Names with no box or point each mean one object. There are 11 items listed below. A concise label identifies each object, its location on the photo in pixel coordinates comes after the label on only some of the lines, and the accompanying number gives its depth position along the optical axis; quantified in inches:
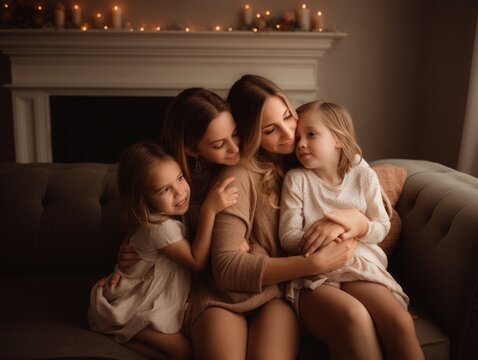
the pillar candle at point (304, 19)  138.2
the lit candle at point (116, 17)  138.3
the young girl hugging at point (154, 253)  51.6
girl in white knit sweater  52.7
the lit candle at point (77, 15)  137.9
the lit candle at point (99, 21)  139.3
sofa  50.2
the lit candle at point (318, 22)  139.8
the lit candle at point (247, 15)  140.6
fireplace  137.9
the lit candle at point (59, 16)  136.6
